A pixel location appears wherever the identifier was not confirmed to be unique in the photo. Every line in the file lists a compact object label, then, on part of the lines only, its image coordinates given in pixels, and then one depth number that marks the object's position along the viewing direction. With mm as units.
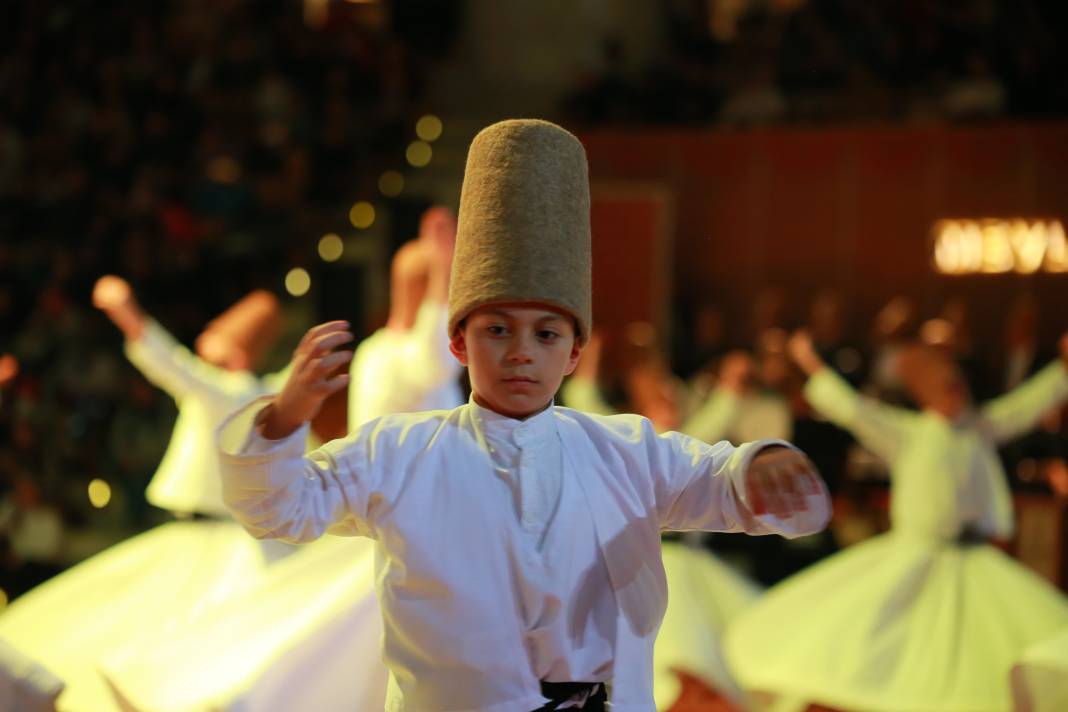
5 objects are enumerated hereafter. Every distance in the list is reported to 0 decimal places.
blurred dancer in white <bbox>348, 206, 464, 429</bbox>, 9305
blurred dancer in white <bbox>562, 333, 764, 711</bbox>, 11844
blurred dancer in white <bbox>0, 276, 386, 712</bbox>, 8312
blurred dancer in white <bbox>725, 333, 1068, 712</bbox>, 11234
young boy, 4922
